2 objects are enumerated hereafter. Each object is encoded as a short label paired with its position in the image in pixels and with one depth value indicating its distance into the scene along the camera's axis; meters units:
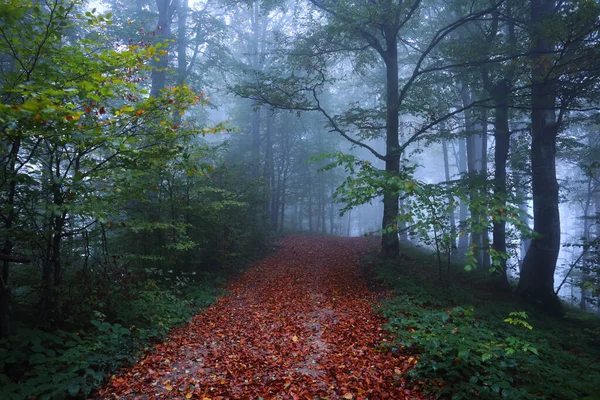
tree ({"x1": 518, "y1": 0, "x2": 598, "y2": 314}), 7.95
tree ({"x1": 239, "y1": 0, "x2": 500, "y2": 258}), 8.95
